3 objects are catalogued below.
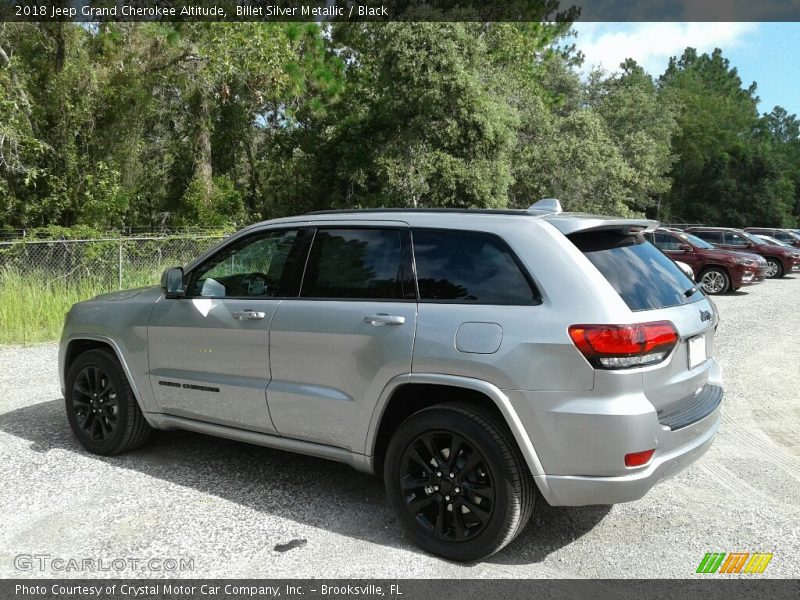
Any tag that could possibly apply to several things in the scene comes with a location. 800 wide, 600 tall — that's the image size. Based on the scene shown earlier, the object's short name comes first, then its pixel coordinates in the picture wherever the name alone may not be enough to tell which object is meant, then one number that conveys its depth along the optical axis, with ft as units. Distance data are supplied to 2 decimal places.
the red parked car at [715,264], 62.28
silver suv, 11.19
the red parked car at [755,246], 74.49
